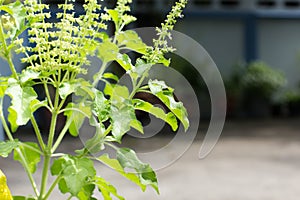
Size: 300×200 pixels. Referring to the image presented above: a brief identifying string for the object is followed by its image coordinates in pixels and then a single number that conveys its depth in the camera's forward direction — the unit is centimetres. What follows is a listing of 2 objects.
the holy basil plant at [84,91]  78
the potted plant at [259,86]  974
